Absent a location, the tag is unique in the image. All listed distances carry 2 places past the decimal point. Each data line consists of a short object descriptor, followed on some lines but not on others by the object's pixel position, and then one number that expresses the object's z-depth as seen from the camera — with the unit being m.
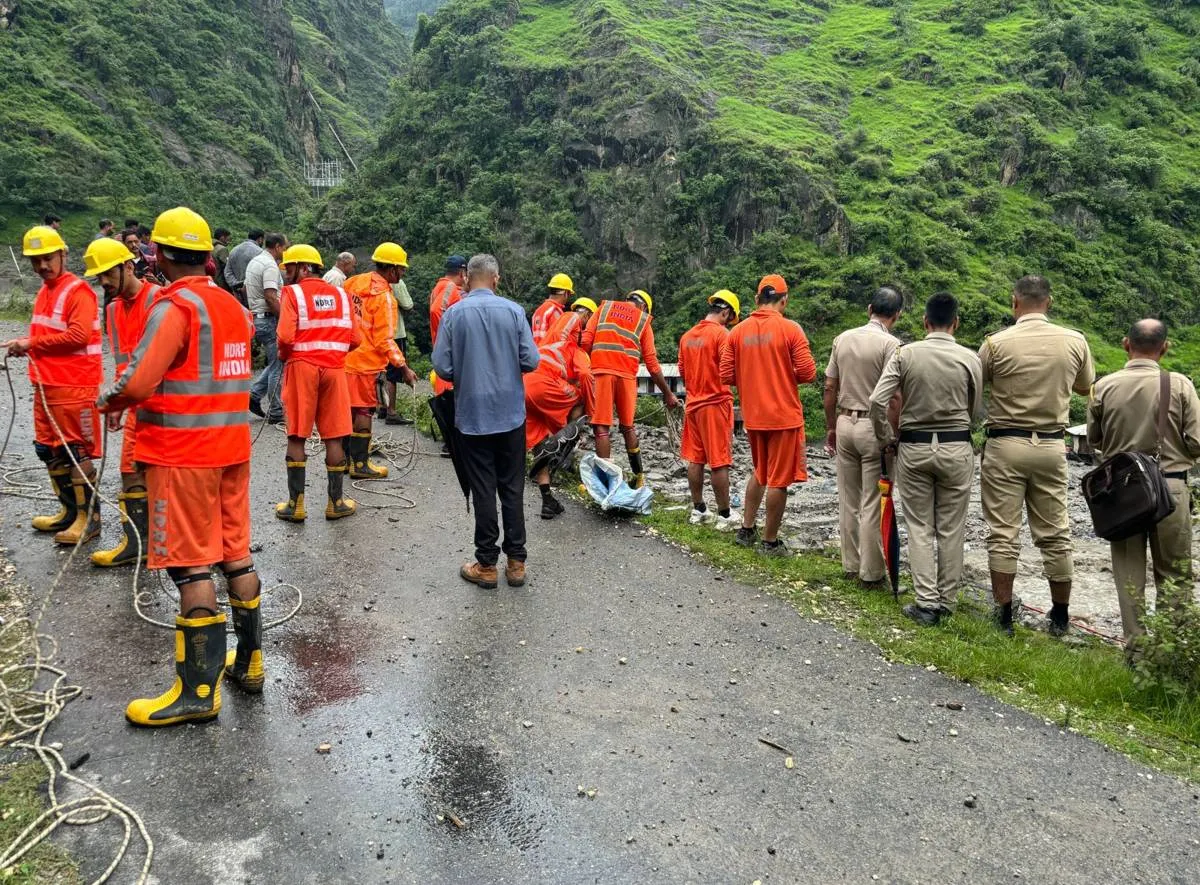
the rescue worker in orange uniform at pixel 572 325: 7.62
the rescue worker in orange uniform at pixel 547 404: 7.07
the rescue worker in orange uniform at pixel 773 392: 6.23
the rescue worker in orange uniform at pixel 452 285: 8.52
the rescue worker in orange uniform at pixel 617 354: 7.54
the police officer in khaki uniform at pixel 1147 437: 4.67
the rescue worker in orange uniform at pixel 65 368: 5.12
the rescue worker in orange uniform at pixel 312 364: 6.18
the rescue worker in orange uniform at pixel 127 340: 4.88
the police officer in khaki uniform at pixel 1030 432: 5.00
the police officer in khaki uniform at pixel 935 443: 5.10
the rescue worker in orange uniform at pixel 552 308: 8.22
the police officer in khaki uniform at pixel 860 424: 5.64
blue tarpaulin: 7.08
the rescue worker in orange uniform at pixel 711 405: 7.11
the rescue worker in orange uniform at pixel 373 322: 7.52
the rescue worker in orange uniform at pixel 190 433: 3.41
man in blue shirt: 5.18
